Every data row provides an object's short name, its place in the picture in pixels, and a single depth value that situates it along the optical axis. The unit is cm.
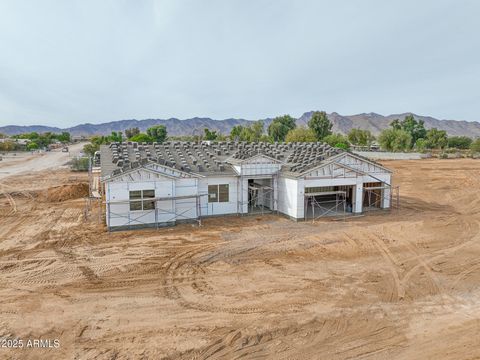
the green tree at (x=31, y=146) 8450
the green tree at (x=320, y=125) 8177
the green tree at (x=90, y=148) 5972
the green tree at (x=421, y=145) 7590
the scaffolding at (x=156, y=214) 1844
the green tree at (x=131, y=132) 9181
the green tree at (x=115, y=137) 5993
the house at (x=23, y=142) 9240
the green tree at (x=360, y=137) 8588
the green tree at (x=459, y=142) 8636
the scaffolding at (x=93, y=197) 2161
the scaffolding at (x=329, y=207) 2183
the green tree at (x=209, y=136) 7062
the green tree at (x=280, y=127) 8644
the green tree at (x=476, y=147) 7056
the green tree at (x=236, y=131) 9075
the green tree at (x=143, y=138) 5972
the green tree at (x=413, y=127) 8912
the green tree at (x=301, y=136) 6347
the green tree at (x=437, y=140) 8150
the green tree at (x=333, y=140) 6735
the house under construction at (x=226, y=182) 1872
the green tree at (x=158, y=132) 7232
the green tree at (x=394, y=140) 7350
